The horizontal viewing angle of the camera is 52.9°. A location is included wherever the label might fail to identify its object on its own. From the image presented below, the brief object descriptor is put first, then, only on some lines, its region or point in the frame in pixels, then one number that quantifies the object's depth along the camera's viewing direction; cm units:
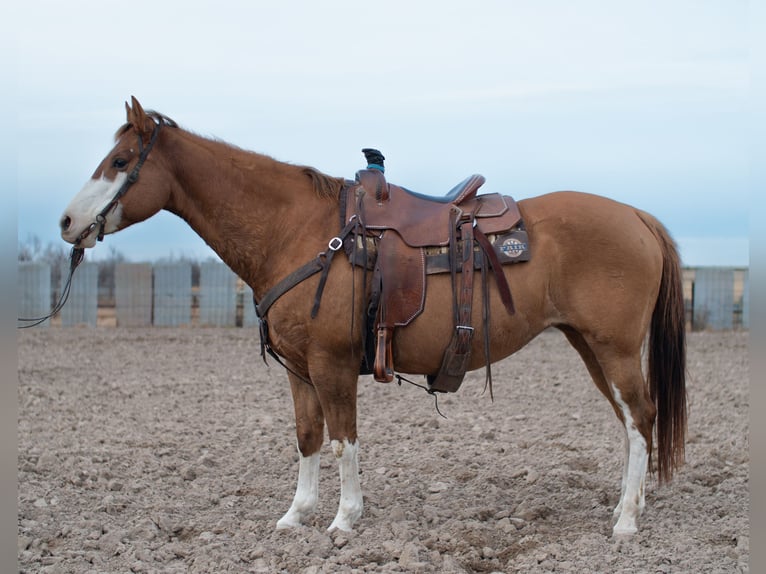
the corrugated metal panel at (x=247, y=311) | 1633
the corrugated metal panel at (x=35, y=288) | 1619
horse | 422
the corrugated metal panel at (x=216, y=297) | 1627
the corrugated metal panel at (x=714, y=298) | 1636
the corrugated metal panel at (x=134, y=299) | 1630
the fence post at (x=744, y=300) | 1633
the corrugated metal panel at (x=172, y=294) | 1627
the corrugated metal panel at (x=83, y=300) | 1627
